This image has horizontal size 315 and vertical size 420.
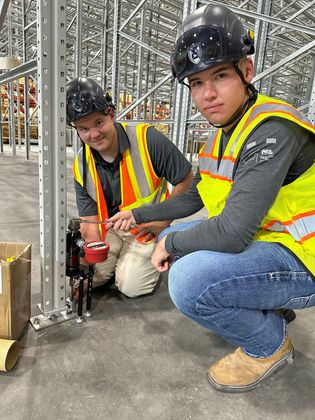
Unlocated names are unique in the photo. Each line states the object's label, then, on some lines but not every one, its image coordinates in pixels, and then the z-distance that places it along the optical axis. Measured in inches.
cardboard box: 52.6
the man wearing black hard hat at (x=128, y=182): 74.5
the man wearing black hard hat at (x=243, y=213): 41.3
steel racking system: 52.7
